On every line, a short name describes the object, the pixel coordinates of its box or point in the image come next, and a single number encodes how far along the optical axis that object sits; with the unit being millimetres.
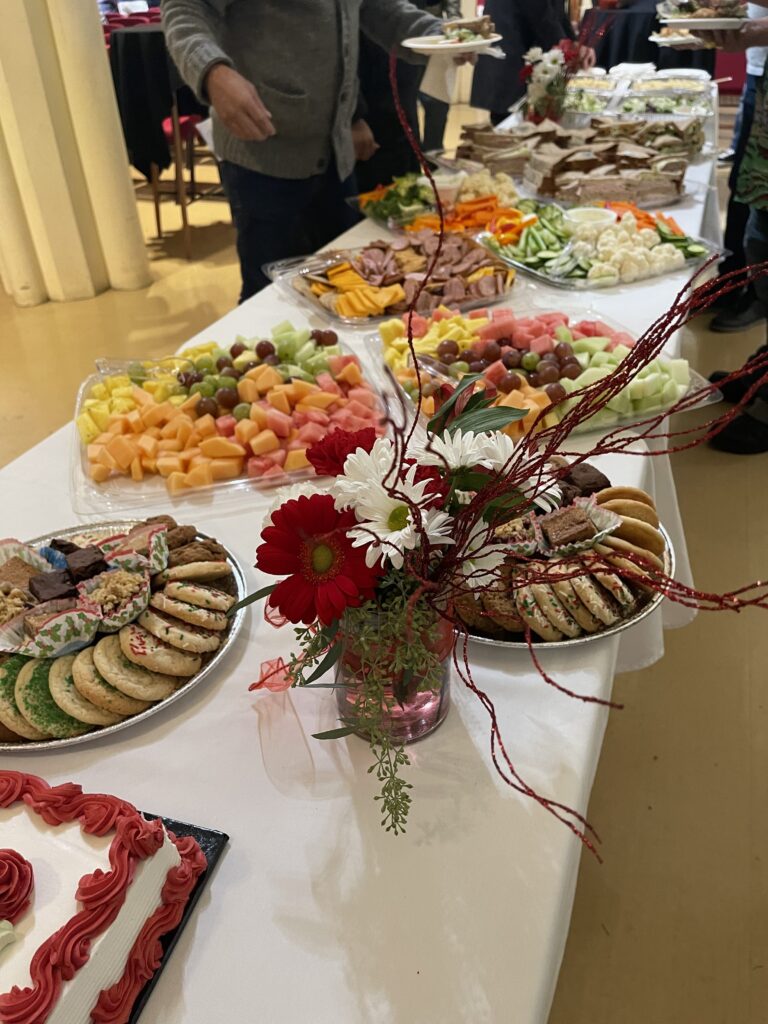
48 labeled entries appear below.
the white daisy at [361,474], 674
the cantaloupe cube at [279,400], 1442
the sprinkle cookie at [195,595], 967
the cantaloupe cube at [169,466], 1346
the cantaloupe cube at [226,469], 1341
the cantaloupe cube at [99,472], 1351
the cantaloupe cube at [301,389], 1478
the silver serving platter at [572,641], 959
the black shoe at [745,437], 2711
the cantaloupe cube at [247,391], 1480
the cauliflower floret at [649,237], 2123
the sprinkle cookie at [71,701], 878
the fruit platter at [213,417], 1351
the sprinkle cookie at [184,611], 948
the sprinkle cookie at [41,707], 874
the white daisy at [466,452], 714
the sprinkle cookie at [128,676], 889
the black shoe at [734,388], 2805
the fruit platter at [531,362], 1436
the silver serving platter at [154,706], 869
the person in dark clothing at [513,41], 3594
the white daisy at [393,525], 655
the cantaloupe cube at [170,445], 1388
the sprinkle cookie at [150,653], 906
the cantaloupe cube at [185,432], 1400
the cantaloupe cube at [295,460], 1359
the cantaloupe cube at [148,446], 1374
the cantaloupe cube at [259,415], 1401
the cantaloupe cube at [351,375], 1550
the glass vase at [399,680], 737
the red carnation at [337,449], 748
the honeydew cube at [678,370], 1517
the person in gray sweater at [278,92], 1969
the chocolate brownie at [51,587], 943
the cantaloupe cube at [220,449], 1349
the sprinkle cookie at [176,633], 928
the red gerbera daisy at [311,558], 690
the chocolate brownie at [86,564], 986
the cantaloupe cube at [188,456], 1361
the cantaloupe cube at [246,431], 1374
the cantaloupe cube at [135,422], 1437
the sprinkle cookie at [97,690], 882
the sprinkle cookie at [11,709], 875
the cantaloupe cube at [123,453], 1358
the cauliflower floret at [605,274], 2017
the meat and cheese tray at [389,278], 1913
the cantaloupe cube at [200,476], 1327
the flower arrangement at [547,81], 3061
